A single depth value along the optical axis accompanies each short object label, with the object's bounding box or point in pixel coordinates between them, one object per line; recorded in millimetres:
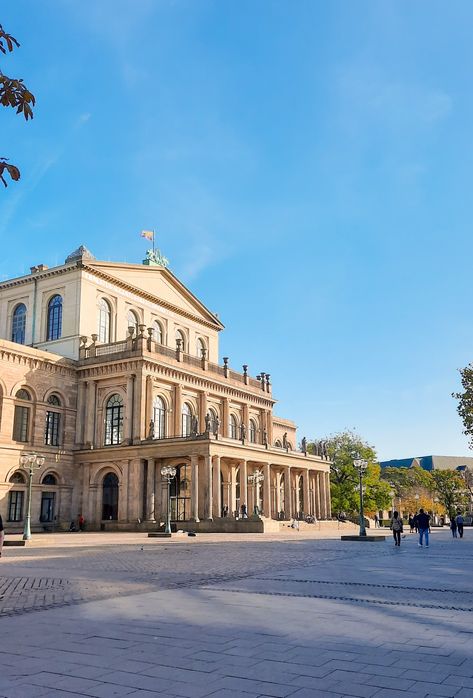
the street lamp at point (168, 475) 37281
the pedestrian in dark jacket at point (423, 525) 28609
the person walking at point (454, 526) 40881
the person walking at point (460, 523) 40191
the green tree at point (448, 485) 93150
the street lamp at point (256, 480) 47822
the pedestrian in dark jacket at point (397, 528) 28828
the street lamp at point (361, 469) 35219
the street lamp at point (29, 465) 31609
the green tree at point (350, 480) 76850
